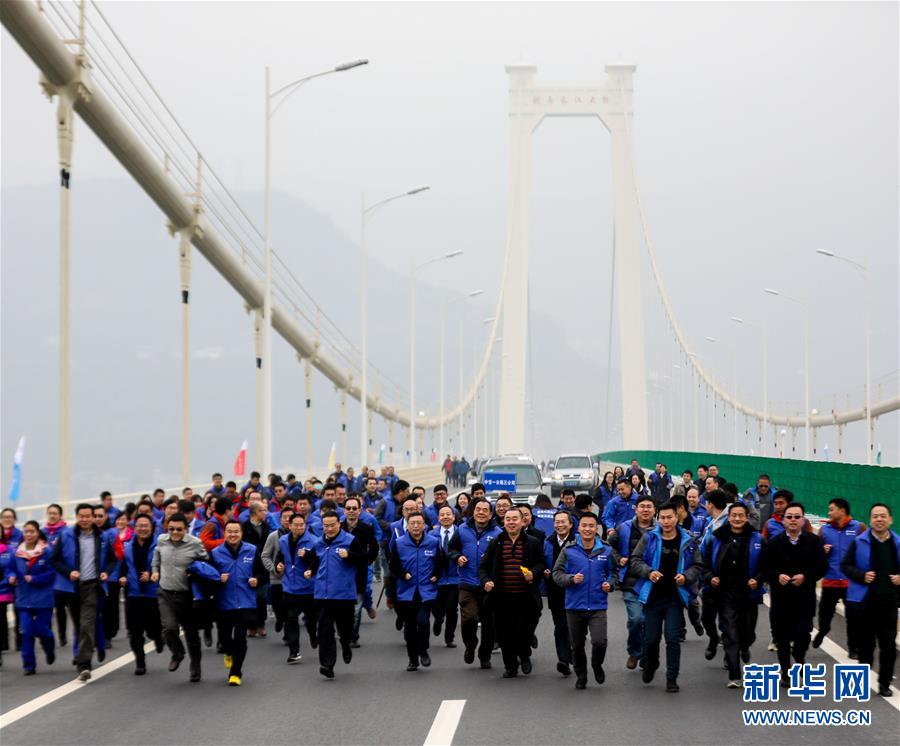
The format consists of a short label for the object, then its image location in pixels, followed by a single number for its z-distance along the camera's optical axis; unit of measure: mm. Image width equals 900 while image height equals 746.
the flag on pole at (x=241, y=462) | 44250
